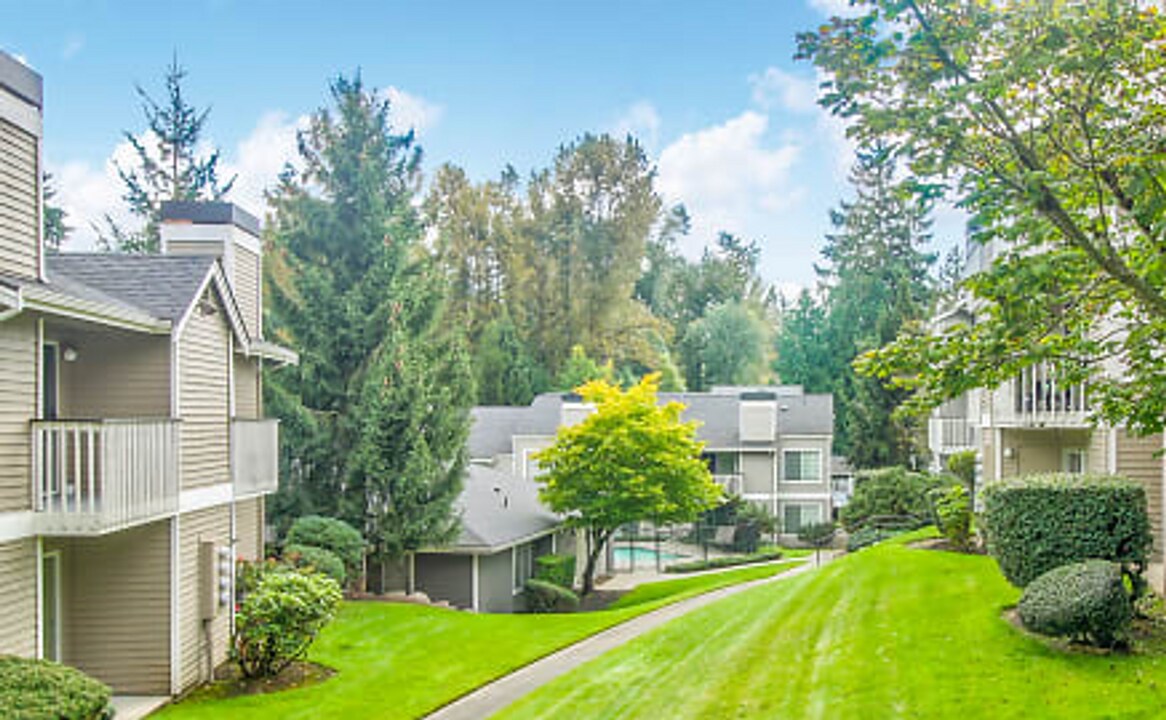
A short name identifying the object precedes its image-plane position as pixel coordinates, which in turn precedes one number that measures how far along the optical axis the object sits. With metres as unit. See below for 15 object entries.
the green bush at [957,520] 18.19
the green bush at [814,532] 39.62
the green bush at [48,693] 8.70
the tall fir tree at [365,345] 22.81
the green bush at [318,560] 18.75
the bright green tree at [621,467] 27.92
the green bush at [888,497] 31.53
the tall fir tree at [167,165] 36.16
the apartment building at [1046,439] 16.08
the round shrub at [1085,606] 10.45
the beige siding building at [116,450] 10.46
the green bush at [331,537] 20.31
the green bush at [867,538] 27.00
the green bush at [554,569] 28.00
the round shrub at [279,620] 13.88
